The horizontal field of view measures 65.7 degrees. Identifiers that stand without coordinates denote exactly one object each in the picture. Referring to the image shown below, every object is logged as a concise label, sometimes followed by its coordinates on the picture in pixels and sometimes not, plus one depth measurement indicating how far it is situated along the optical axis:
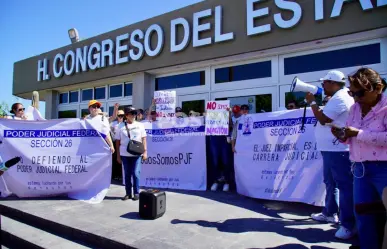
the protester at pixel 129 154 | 5.59
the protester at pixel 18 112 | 6.53
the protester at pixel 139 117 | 7.97
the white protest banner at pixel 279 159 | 4.82
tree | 32.26
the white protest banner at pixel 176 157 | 6.66
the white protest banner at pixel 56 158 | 5.74
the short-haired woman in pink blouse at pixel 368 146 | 2.55
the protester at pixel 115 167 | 7.67
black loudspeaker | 4.30
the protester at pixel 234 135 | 6.18
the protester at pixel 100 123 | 5.91
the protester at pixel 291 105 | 6.27
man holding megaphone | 3.39
